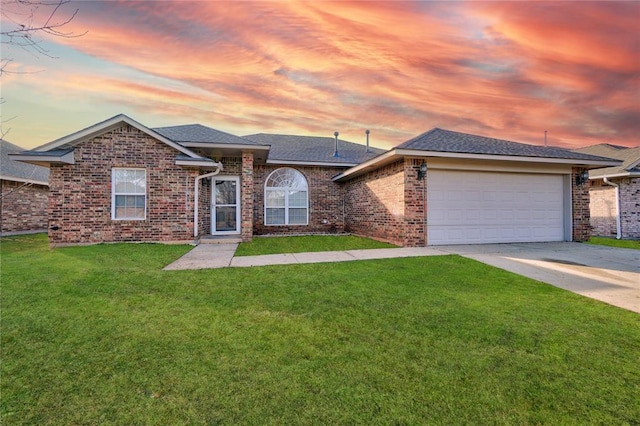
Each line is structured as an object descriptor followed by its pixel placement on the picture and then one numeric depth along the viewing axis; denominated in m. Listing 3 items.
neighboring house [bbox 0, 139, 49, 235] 14.32
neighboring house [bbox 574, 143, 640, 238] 13.44
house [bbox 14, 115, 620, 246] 9.41
